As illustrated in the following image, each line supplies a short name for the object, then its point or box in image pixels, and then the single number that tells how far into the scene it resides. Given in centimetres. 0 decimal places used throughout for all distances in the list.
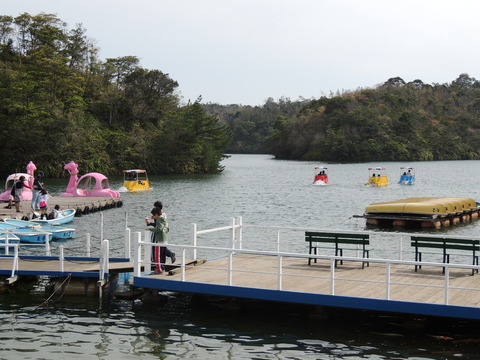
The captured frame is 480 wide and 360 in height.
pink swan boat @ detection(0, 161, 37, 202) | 5044
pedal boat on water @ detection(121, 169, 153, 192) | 7019
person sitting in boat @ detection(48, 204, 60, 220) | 3591
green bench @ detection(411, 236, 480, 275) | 1783
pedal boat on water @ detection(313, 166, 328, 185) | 8550
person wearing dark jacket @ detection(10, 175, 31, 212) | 4066
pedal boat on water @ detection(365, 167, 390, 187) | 8423
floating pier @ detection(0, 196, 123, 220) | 3956
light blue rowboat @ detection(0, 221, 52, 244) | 3088
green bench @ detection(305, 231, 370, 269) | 1878
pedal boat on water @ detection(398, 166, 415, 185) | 8896
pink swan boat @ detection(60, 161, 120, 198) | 5778
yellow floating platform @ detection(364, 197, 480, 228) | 4219
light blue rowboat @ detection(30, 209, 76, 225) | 3416
